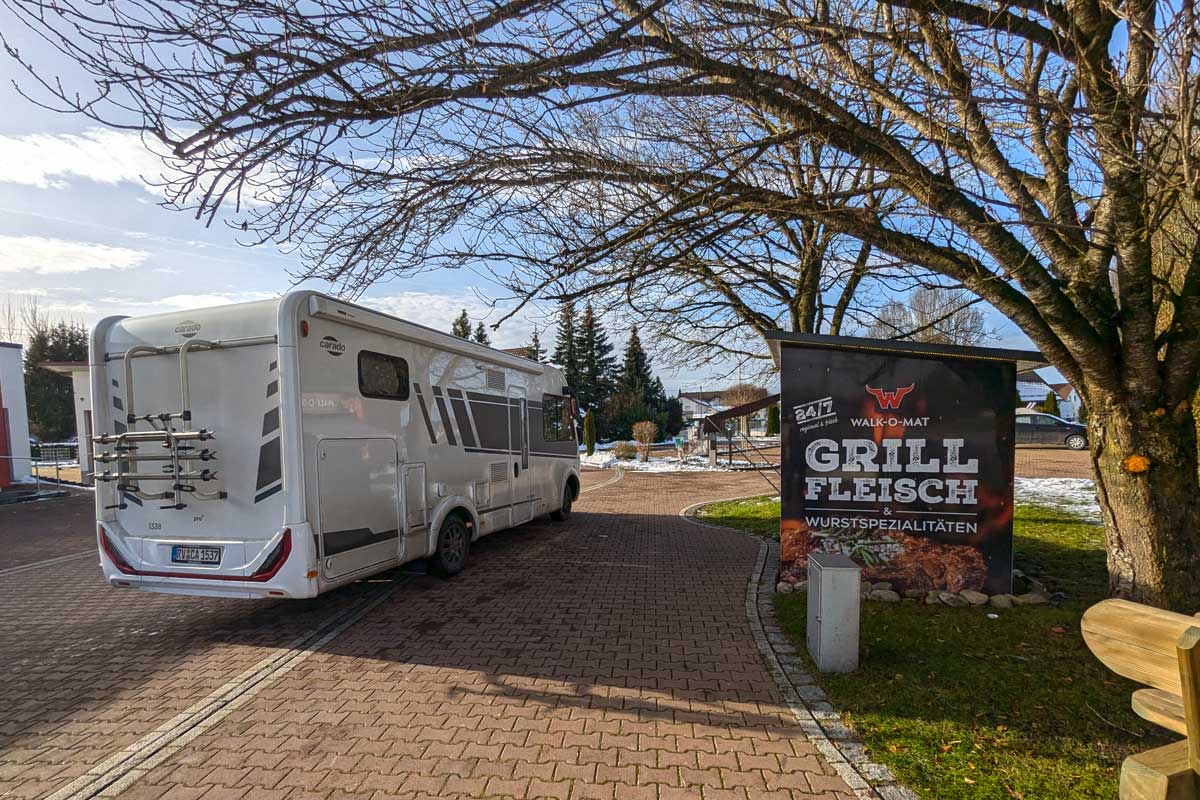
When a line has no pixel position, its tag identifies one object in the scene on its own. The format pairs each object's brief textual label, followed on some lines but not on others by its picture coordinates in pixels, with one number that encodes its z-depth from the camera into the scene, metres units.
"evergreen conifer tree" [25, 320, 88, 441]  40.44
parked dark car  25.61
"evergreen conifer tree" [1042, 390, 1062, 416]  36.28
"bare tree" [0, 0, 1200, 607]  3.48
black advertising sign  5.89
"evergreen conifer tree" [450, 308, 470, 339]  40.28
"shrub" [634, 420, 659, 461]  25.98
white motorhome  4.94
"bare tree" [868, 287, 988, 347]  8.93
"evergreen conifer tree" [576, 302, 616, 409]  40.53
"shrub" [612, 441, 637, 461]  26.59
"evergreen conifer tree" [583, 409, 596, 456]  29.98
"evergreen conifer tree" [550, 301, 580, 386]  40.33
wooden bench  1.47
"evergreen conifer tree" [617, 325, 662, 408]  39.31
